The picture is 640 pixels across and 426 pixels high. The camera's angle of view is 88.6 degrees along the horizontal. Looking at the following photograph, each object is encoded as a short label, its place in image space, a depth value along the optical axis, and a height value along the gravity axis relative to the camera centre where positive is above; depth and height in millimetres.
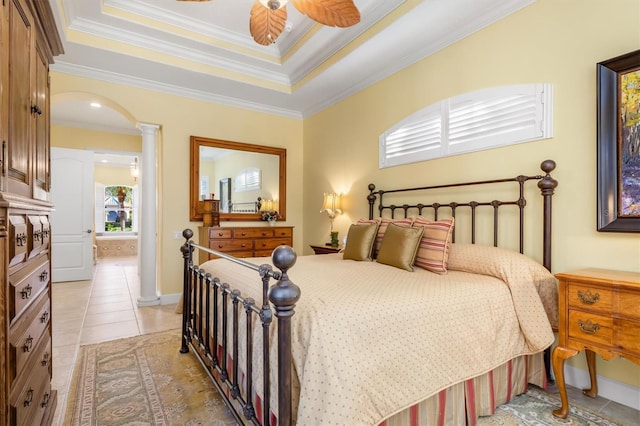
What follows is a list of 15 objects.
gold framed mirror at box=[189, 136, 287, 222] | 4473 +502
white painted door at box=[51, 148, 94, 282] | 5664 -43
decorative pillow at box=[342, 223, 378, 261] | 2859 -272
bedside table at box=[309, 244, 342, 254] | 3924 -465
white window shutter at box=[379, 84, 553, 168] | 2438 +761
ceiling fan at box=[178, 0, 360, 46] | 2076 +1322
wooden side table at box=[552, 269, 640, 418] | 1604 -549
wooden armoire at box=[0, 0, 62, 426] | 1118 -11
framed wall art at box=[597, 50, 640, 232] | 1932 +408
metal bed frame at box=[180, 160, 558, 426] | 1241 -565
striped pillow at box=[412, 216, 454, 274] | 2371 -263
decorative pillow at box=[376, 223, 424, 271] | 2453 -271
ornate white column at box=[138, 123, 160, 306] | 4180 -101
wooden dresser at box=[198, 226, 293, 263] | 4211 -369
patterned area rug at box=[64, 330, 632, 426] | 1856 -1172
